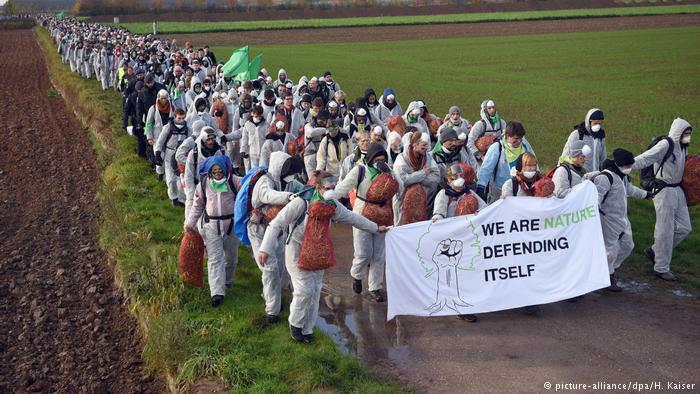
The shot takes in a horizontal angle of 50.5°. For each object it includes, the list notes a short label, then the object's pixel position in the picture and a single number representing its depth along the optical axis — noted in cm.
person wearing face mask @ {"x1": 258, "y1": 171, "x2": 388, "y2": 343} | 820
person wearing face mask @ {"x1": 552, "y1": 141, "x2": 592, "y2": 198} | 970
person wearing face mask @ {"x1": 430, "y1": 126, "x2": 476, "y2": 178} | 1050
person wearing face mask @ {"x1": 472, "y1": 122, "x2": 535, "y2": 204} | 1114
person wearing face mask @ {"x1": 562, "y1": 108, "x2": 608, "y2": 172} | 1159
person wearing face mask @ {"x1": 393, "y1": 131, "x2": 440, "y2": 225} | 1002
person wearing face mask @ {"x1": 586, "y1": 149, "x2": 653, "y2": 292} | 997
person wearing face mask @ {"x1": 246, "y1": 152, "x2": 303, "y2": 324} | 862
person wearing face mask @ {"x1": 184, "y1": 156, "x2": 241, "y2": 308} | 953
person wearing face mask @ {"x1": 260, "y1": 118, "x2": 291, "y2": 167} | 1338
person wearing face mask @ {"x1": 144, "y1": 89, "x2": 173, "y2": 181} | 1528
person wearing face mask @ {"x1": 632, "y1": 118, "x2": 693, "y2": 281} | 1054
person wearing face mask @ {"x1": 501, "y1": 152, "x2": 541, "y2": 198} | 957
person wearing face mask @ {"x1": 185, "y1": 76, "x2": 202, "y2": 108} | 1819
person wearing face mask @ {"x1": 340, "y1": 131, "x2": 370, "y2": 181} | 1110
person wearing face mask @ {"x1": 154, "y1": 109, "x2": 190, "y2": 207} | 1384
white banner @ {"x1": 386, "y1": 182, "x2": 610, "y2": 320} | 915
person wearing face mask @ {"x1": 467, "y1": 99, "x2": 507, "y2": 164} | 1353
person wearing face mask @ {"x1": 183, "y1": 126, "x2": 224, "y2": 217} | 1050
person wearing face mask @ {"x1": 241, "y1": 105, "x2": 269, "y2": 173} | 1446
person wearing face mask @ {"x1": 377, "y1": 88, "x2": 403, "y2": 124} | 1633
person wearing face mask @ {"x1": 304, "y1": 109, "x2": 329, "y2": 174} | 1367
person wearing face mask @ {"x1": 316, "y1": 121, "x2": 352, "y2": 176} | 1284
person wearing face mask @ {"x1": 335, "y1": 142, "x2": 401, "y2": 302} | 952
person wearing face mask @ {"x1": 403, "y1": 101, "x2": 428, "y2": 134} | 1447
